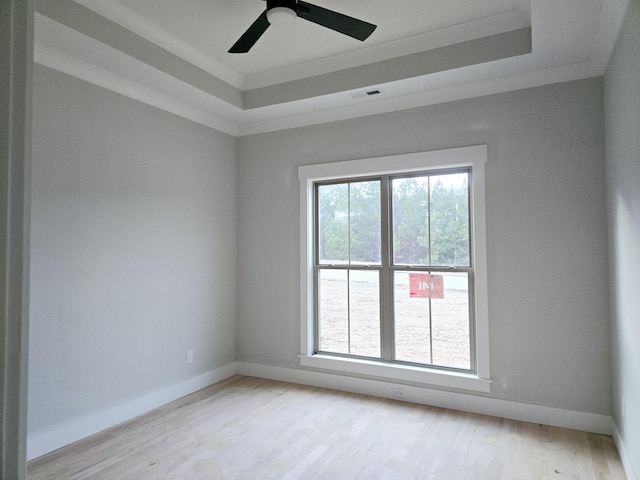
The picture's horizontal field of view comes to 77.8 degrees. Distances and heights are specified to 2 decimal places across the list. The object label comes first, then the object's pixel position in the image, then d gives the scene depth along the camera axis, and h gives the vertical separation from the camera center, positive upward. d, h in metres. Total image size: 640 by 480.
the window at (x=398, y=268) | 3.43 -0.15
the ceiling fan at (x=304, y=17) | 2.25 +1.37
